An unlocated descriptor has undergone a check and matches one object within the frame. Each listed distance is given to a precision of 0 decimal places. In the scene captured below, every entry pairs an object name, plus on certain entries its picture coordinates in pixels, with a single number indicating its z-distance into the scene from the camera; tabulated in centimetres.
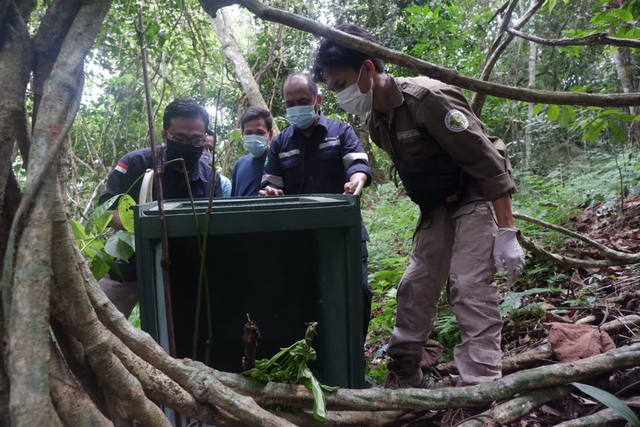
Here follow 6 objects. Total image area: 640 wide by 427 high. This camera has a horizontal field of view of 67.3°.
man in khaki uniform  196
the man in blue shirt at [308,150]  289
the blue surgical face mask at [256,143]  354
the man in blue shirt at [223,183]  331
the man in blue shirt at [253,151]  351
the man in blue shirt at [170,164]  262
